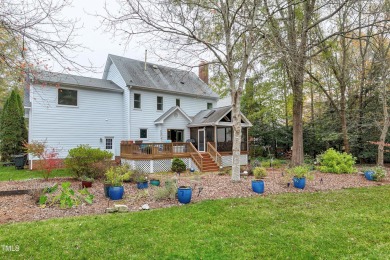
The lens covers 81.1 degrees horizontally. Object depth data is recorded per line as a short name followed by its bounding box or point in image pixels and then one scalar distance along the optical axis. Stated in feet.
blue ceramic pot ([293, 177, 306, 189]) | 25.70
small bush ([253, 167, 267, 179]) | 31.17
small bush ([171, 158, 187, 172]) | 44.47
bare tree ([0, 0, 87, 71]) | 11.67
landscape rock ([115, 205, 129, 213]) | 18.31
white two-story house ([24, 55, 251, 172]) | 45.65
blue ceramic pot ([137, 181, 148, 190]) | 27.37
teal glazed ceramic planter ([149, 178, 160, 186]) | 28.99
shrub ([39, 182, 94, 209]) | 18.75
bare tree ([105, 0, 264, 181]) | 26.94
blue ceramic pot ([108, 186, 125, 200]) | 22.13
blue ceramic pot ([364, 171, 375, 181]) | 31.14
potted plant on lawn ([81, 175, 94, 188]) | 27.55
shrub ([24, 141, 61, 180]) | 31.60
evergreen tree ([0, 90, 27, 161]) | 53.06
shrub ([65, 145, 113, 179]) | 31.68
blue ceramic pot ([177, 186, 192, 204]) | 20.53
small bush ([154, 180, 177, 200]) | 21.52
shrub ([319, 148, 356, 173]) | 36.76
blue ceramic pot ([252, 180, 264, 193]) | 23.92
